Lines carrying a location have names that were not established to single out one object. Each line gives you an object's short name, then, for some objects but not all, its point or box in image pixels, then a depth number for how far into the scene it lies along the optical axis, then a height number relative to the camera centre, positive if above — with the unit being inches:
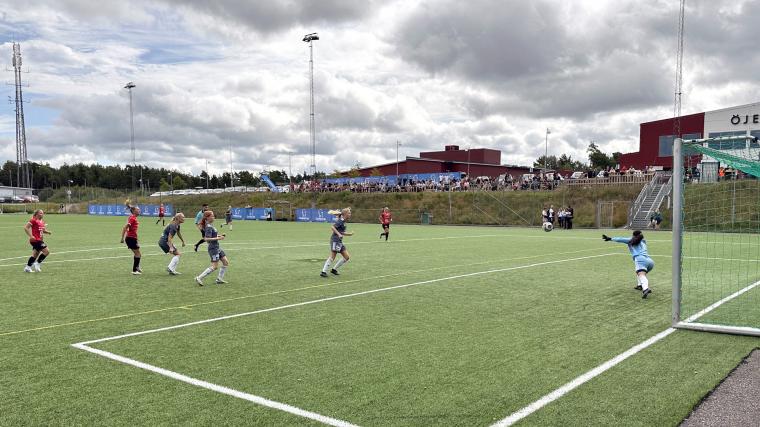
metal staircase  1704.0 -21.8
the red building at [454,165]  3533.5 +201.5
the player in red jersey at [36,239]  618.2 -46.2
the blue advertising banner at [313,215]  2401.6 -87.7
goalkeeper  473.1 -53.2
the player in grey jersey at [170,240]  593.9 -46.8
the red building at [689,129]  2009.1 +254.1
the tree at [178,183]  6028.5 +154.8
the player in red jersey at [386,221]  1180.8 -57.1
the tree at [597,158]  4805.6 +312.1
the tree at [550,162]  5932.1 +358.8
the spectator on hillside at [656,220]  1603.1 -79.1
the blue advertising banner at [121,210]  3017.5 -73.9
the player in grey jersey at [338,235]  581.6 -42.2
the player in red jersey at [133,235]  596.1 -42.0
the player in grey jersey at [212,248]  512.7 -48.4
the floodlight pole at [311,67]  2362.2 +568.8
